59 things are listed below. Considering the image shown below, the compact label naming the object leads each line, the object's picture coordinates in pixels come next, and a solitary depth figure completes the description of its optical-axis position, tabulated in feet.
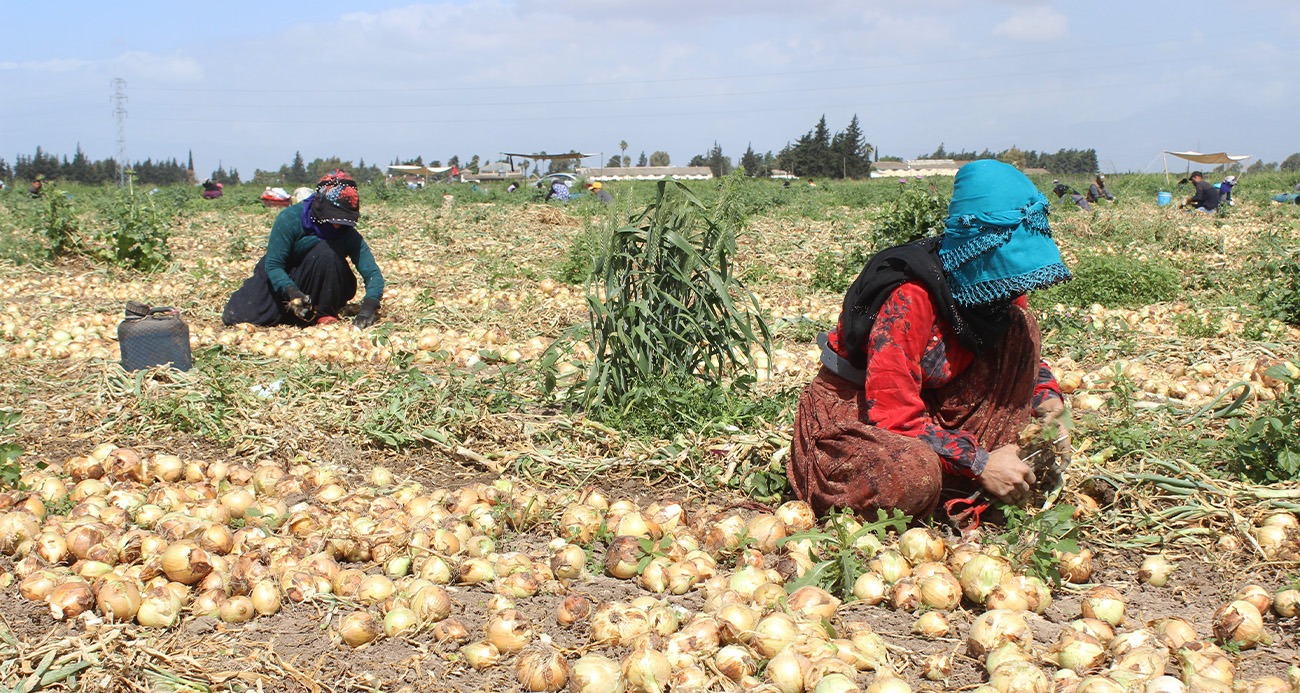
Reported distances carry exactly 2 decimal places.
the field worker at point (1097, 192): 56.27
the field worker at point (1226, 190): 51.26
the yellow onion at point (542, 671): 6.23
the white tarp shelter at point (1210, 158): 111.45
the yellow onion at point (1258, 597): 6.89
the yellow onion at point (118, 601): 7.22
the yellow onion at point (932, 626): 6.84
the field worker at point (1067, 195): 43.06
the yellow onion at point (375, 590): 7.55
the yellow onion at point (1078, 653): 6.06
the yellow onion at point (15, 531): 8.63
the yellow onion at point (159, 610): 7.21
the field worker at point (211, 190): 72.37
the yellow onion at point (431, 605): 7.15
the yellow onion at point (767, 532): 8.44
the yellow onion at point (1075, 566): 7.65
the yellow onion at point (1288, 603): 6.82
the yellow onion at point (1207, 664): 5.84
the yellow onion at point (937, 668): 6.16
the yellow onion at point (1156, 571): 7.70
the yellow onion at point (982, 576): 7.21
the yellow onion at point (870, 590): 7.39
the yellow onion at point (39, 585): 7.58
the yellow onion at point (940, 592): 7.22
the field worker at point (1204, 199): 47.78
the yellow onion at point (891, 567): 7.55
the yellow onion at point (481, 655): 6.64
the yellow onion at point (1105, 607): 6.90
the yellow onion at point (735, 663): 6.16
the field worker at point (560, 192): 59.09
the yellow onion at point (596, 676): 6.04
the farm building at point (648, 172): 167.22
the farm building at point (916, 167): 171.67
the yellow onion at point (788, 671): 5.88
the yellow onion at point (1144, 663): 5.83
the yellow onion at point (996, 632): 6.39
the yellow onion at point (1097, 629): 6.50
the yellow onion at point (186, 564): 7.95
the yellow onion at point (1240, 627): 6.49
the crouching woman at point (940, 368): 7.79
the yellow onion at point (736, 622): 6.43
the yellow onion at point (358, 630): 6.91
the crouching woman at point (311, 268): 19.26
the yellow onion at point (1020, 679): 5.70
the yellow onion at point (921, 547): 7.84
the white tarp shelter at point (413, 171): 174.40
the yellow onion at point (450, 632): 6.90
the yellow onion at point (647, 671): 5.98
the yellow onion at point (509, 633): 6.77
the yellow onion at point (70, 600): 7.23
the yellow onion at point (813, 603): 6.81
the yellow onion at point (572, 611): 7.19
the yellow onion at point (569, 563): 8.00
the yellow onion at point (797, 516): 8.77
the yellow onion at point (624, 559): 8.02
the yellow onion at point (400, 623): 7.07
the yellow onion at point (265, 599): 7.48
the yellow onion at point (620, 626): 6.72
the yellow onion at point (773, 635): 6.27
